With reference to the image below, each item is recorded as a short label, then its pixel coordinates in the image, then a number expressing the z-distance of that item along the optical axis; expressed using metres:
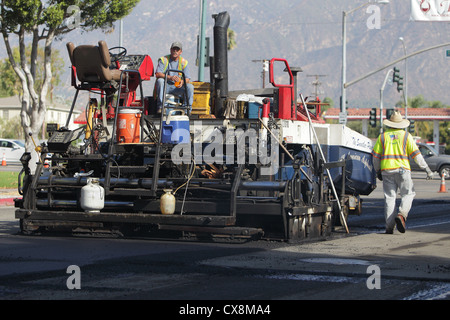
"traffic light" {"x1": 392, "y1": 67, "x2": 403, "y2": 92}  46.75
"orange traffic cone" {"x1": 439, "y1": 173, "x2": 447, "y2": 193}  27.48
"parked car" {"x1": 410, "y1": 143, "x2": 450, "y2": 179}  38.67
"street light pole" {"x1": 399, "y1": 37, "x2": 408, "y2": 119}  62.78
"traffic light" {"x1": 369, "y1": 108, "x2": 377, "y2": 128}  47.72
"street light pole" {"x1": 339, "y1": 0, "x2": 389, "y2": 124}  38.41
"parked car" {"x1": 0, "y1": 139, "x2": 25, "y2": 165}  49.91
